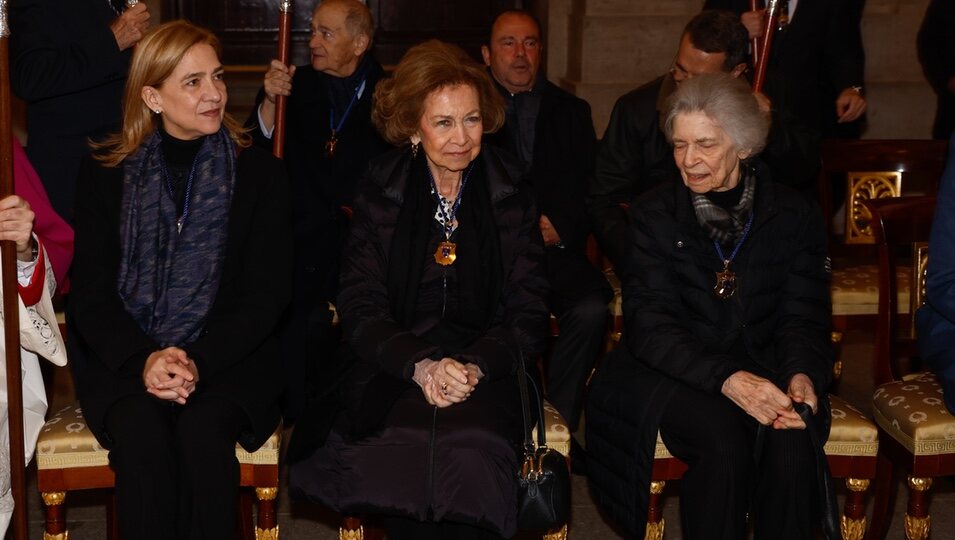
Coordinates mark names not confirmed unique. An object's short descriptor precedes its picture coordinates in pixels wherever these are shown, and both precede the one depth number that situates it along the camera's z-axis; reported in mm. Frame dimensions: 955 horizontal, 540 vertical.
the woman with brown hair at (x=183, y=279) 3424
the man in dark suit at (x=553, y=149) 4570
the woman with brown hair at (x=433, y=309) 3373
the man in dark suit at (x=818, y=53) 5586
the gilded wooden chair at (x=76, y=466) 3465
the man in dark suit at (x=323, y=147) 4902
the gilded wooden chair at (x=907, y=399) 3719
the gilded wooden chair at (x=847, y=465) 3682
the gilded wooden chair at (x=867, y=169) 4871
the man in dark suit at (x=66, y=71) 4301
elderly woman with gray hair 3621
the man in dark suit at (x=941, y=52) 6008
